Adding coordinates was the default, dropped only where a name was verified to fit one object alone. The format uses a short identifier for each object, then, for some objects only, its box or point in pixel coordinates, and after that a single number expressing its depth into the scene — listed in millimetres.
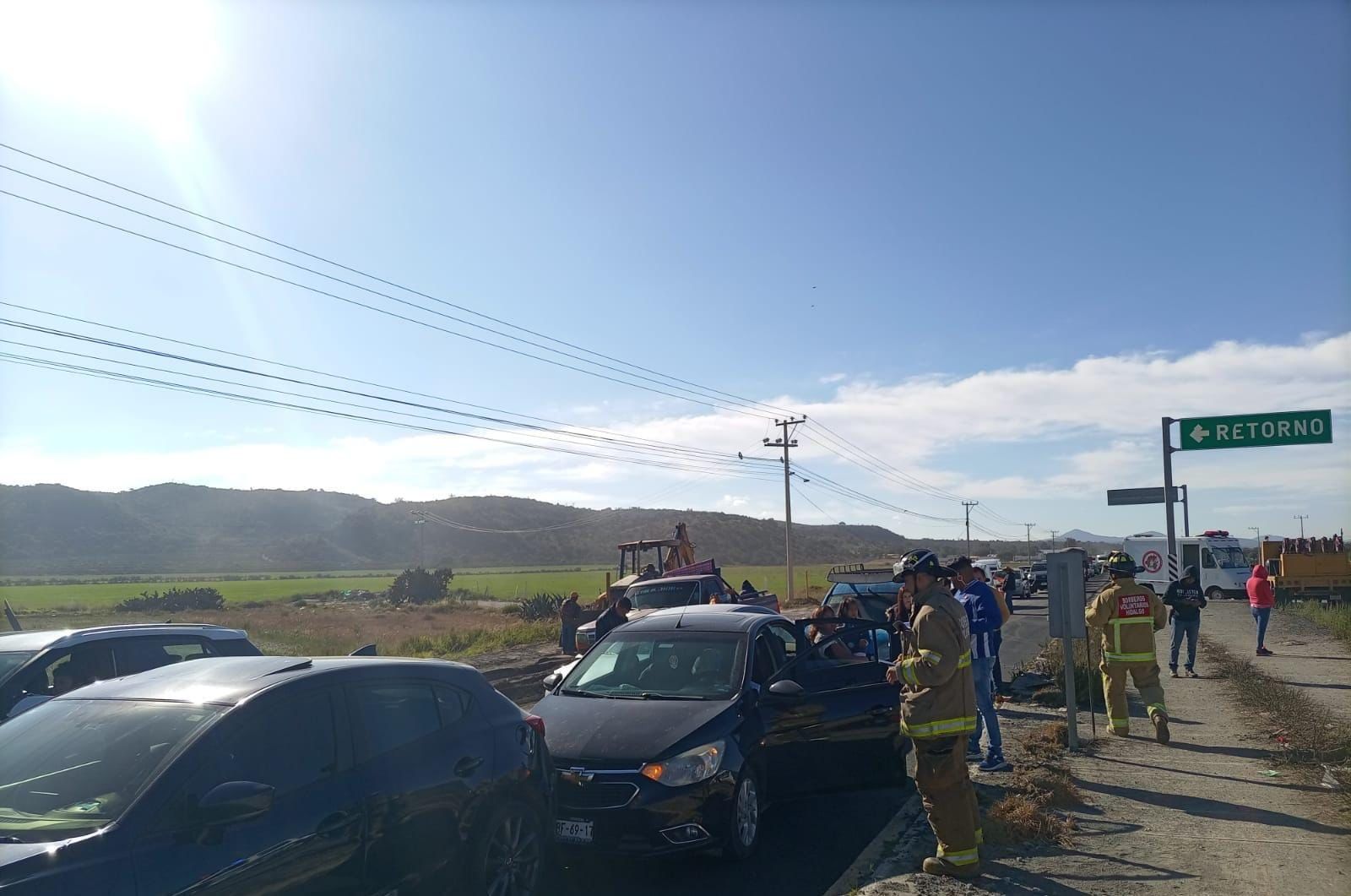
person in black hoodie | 14672
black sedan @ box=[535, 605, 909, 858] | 6254
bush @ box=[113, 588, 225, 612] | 47531
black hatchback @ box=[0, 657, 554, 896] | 3740
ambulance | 42500
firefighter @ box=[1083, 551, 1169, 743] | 10227
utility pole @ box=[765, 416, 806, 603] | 49219
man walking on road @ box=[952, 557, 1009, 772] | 9102
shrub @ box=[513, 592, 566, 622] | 40469
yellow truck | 36750
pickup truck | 20578
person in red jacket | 17719
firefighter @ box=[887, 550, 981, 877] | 6121
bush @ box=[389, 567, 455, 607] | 61969
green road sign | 20328
